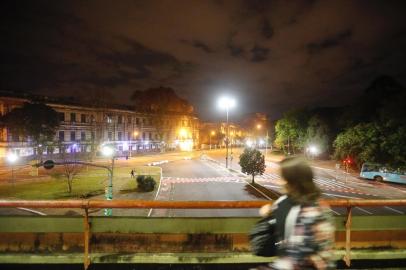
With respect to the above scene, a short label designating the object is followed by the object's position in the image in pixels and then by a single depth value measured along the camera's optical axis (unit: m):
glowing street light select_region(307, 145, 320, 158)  63.69
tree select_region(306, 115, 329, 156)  62.41
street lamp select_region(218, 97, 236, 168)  44.03
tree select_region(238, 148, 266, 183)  35.72
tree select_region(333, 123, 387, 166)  39.41
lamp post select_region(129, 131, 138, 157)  84.76
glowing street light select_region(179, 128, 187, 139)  102.75
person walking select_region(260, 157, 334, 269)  2.63
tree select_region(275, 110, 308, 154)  70.32
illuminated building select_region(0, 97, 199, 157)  56.88
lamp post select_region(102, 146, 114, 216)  21.27
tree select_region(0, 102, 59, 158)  53.88
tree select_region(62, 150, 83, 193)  32.56
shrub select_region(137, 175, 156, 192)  33.03
